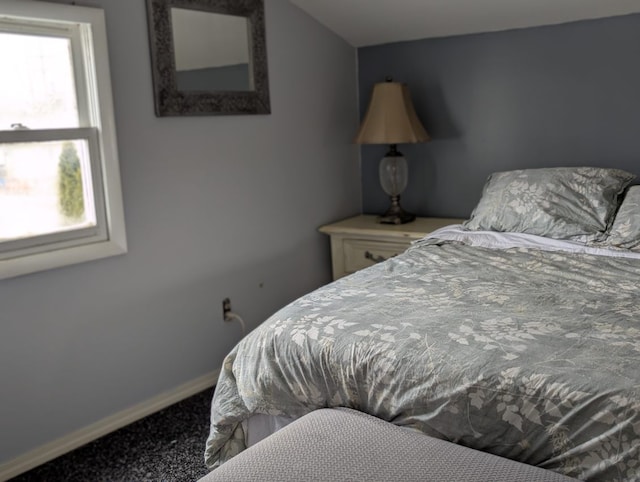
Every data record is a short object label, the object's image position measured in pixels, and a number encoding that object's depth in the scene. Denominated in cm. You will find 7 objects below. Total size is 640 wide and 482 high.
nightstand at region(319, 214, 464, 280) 320
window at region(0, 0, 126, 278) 227
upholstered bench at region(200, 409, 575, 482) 135
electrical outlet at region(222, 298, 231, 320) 306
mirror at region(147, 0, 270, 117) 265
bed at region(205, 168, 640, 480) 139
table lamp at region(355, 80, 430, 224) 324
